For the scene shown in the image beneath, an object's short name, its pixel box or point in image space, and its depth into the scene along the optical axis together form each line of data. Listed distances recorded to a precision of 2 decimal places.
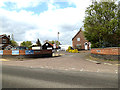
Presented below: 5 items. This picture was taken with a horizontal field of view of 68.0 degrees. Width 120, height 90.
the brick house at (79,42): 40.85
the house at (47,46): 54.90
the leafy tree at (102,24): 13.86
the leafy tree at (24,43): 81.77
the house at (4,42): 42.43
